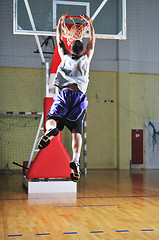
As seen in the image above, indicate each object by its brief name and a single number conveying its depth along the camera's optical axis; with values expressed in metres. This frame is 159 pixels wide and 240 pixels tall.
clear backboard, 6.49
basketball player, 3.75
